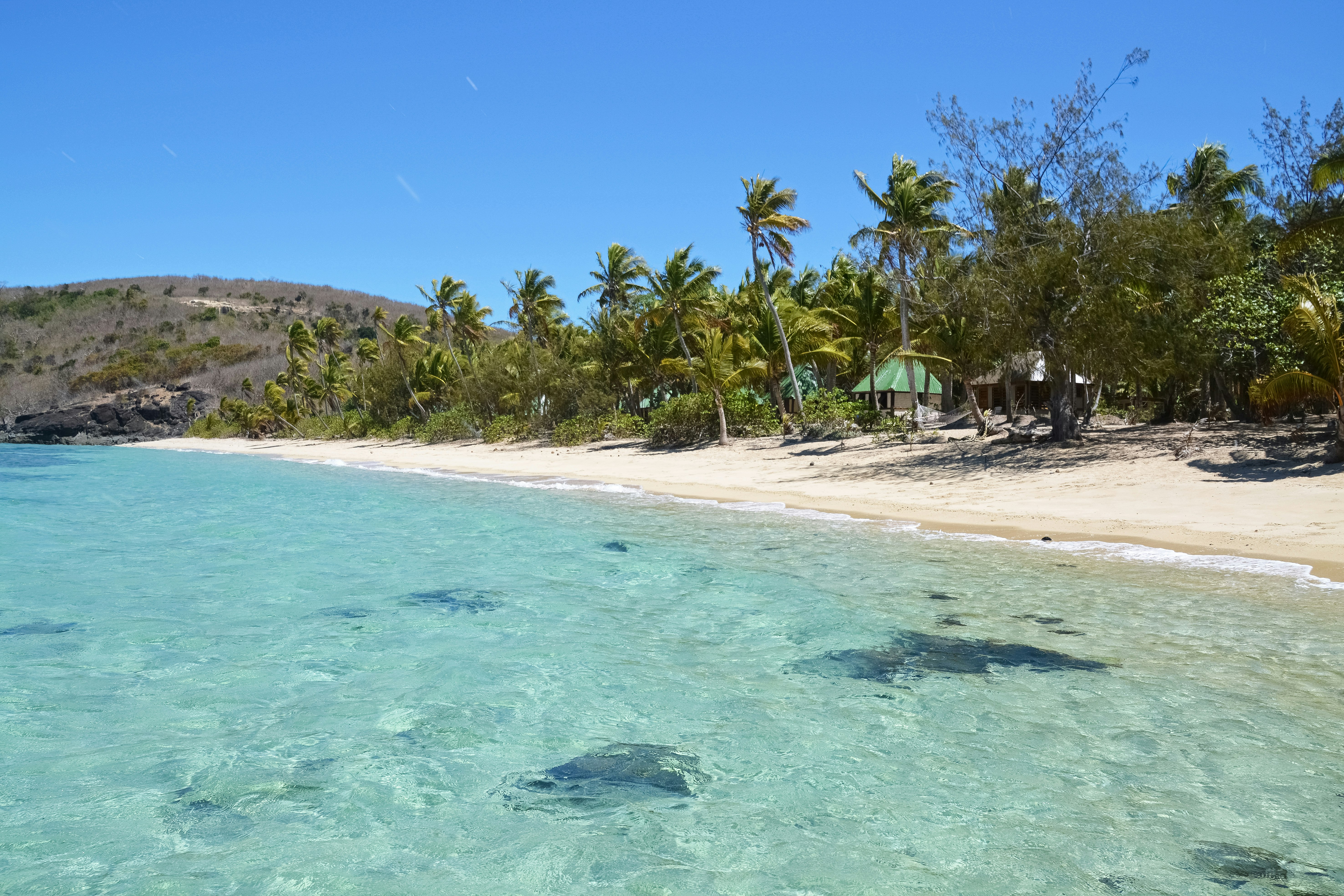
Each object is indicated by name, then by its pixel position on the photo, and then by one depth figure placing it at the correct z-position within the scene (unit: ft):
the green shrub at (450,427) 153.69
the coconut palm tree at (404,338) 177.99
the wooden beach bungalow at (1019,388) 93.04
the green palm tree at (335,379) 218.18
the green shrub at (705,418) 103.19
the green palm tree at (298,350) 210.38
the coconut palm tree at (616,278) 126.52
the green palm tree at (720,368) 97.76
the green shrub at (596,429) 119.24
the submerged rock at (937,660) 20.71
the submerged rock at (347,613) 28.40
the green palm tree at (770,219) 96.73
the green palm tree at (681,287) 107.34
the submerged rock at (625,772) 14.99
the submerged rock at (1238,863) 11.55
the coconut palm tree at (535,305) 148.87
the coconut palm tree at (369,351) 202.59
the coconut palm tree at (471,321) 163.73
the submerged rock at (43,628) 27.32
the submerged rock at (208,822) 13.42
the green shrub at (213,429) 258.98
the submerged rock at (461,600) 29.50
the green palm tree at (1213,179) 112.27
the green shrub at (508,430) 138.72
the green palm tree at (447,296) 159.63
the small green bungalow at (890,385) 127.85
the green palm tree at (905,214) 88.38
